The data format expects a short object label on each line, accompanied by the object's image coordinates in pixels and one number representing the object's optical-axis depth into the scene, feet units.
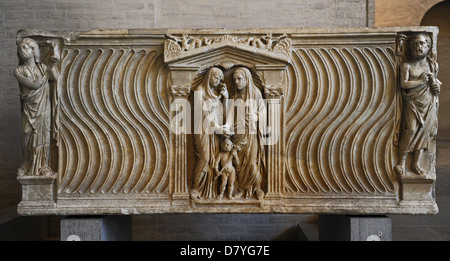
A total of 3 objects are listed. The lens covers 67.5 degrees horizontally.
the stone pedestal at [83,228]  9.23
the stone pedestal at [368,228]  9.04
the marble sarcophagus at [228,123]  9.09
